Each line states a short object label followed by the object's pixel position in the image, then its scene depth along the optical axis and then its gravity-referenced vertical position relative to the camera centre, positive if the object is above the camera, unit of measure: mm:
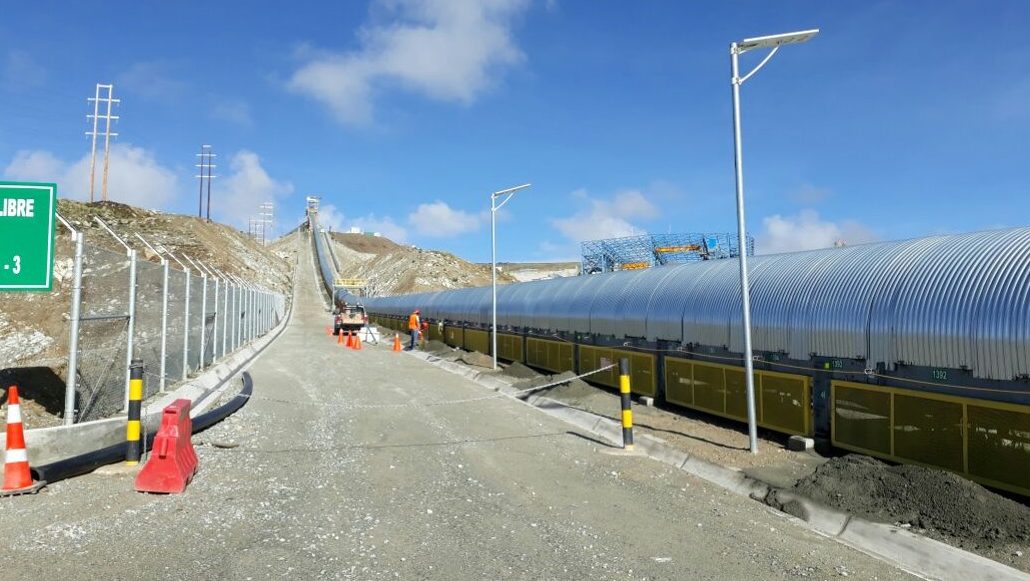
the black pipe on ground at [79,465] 7000 -1621
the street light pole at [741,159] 9211 +2265
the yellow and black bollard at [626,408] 9602 -1339
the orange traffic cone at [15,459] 6664 -1433
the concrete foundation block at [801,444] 9352 -1837
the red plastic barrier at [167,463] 6941 -1539
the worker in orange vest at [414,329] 32531 -611
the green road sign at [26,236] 8820 +1109
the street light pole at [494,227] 22062 +3202
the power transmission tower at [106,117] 56703 +17422
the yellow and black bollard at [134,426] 7918 -1286
